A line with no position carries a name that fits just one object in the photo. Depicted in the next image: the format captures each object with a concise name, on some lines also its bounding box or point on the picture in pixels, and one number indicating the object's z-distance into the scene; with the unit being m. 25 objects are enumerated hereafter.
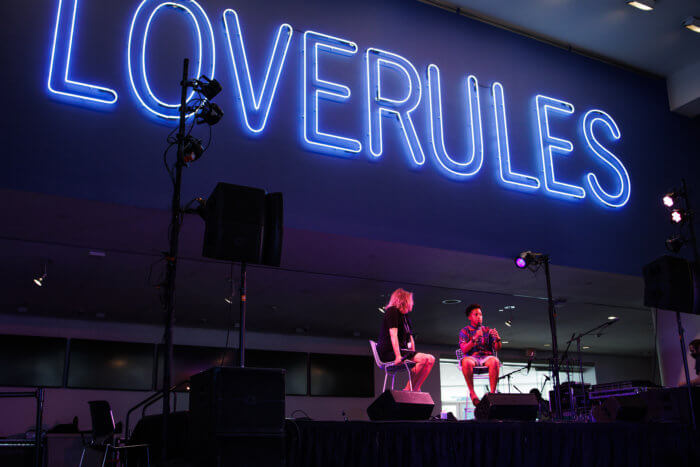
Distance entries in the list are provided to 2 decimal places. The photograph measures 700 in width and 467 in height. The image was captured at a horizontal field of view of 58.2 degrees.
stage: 4.54
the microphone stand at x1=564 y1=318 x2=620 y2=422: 8.22
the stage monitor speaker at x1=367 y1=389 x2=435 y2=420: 5.45
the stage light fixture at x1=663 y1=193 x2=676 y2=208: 7.69
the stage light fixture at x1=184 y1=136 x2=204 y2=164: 4.61
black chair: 6.97
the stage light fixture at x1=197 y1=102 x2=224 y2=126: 4.68
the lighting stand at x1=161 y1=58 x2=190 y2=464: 3.85
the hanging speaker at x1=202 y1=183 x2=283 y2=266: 4.31
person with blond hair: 6.63
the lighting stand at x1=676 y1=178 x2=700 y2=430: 5.67
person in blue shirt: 7.34
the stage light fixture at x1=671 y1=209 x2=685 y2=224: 7.42
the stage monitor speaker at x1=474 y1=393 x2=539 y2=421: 5.72
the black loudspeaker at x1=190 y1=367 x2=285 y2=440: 3.64
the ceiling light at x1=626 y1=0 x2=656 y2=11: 7.98
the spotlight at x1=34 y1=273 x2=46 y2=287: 8.43
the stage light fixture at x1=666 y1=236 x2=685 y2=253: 7.49
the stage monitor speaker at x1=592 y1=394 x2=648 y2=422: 6.39
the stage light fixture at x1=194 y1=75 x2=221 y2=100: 4.65
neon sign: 6.23
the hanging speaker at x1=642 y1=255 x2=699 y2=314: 6.17
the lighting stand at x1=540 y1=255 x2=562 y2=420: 6.66
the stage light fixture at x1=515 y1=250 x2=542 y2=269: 7.52
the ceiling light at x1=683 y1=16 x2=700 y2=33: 8.22
